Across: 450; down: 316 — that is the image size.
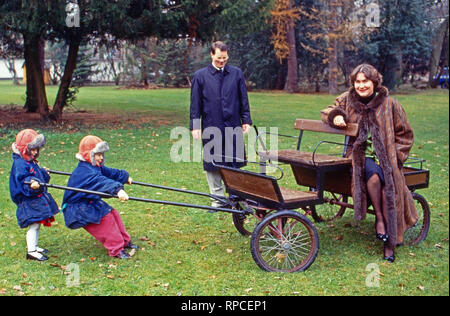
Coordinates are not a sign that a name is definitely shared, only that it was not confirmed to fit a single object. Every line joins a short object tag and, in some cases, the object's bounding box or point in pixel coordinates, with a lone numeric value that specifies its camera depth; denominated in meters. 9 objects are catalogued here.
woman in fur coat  5.02
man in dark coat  6.50
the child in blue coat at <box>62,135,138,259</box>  4.94
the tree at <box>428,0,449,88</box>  34.25
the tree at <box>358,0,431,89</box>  29.89
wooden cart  4.83
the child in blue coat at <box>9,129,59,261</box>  4.98
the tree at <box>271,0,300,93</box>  27.77
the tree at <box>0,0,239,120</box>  12.48
